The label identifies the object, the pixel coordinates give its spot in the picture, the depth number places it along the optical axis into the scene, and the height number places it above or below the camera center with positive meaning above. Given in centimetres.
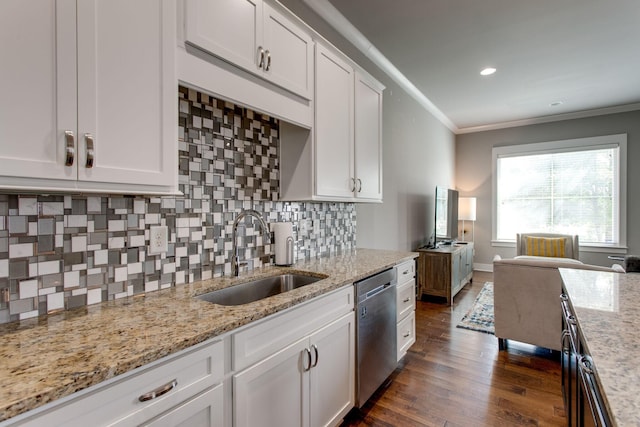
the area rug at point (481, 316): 338 -122
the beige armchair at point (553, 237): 475 -46
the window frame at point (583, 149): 508 +93
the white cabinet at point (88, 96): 87 +37
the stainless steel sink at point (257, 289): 156 -43
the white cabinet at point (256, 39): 137 +86
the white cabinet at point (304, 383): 120 -76
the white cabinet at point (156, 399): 72 -49
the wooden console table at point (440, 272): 415 -81
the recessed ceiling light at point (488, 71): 371 +168
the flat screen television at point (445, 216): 453 -6
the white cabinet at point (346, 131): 211 +61
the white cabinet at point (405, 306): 241 -75
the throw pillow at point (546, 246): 477 -52
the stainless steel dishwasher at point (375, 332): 188 -78
